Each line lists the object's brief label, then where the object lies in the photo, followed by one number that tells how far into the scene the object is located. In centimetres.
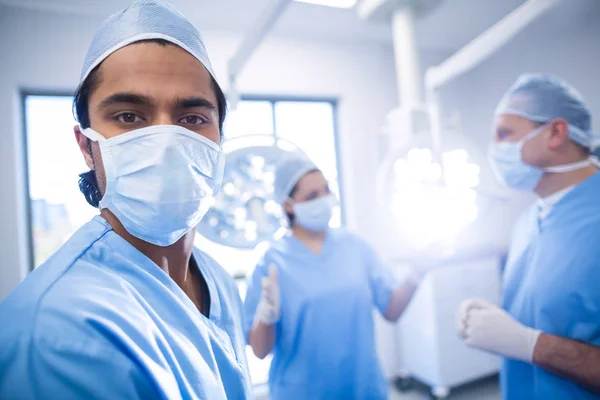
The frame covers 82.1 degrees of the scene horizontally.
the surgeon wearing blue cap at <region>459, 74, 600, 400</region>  90
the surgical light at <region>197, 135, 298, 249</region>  135
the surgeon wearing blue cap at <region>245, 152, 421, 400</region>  127
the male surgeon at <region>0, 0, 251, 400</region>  44
